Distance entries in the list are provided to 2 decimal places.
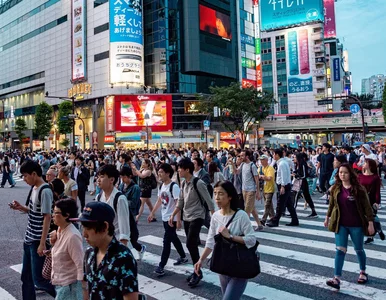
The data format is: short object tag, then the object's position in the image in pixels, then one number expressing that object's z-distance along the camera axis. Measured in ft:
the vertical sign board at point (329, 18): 305.96
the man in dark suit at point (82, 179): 34.96
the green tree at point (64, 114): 161.75
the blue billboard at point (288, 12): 256.34
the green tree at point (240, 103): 136.36
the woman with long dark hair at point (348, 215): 15.03
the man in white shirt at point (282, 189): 27.91
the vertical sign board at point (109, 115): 157.79
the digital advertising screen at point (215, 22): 176.65
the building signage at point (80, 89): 171.94
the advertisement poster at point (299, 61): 254.27
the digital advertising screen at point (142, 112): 157.89
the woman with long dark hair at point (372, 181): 19.93
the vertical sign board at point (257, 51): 219.61
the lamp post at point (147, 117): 147.66
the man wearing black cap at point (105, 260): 7.12
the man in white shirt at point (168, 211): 17.89
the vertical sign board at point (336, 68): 264.31
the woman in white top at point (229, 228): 10.49
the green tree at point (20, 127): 192.55
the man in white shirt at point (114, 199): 12.78
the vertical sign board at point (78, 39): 173.47
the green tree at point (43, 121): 174.29
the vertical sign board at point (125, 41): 156.56
